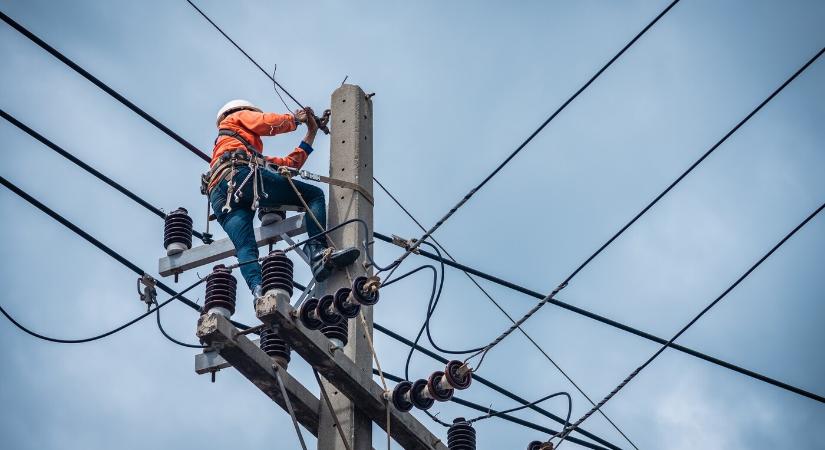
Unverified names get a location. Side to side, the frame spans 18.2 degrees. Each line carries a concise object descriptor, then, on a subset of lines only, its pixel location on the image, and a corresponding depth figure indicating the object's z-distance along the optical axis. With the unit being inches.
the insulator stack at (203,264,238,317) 585.1
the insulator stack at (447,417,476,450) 645.2
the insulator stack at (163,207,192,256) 695.7
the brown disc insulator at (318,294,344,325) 575.4
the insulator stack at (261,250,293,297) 579.5
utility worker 652.3
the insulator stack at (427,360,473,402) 588.9
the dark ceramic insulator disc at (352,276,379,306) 577.8
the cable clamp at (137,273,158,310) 693.3
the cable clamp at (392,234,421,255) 681.9
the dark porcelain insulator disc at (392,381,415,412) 604.7
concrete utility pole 601.2
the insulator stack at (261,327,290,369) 602.4
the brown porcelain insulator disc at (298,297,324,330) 572.8
